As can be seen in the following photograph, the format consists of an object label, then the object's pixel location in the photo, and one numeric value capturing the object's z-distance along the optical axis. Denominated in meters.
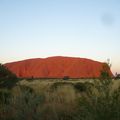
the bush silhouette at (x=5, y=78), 21.22
